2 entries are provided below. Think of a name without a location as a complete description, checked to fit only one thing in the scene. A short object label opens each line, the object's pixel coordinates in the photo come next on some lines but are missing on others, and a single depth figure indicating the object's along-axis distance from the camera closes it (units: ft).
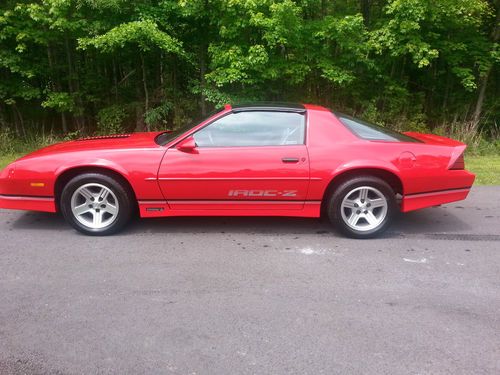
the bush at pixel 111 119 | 37.73
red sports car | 14.70
